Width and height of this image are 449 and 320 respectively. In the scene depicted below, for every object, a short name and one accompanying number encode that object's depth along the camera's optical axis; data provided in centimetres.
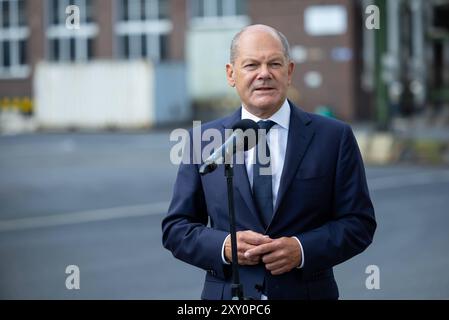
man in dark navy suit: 555
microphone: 506
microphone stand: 512
